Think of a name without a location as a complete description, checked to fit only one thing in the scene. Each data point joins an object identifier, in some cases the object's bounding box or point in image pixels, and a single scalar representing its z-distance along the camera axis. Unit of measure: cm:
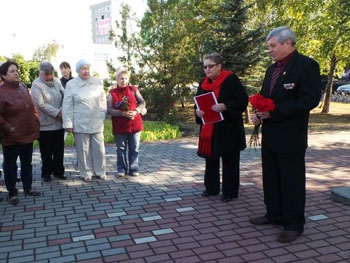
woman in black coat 476
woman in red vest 612
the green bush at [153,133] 976
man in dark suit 354
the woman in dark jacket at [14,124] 495
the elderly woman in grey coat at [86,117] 586
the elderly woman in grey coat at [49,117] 585
